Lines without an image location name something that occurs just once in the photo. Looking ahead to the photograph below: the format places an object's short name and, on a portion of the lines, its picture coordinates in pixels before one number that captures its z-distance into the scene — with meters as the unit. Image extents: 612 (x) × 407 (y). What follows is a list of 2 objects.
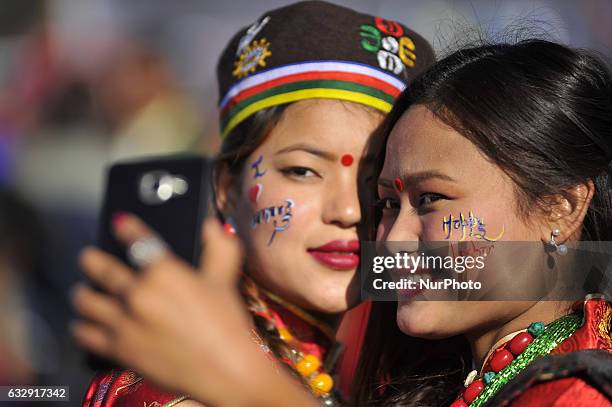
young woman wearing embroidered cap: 2.59
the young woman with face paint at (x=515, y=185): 2.45
